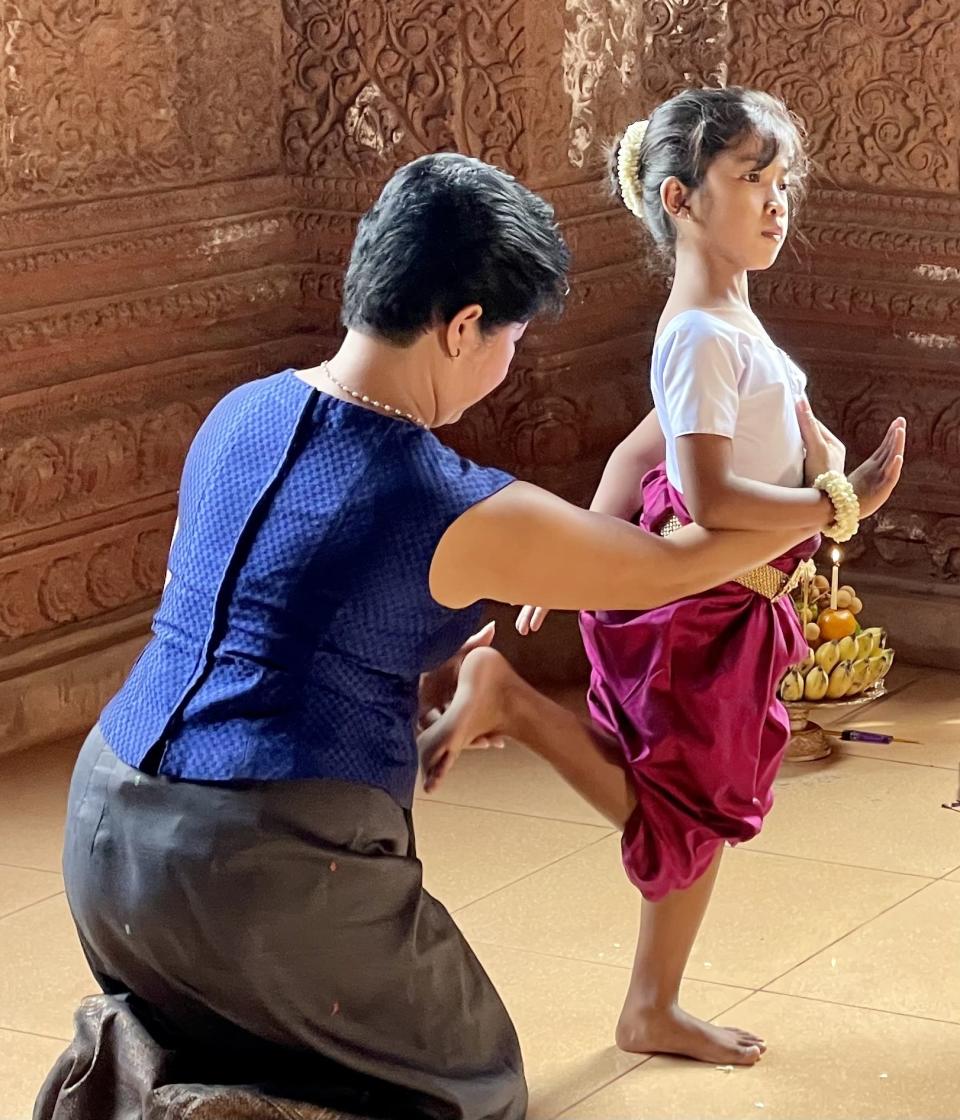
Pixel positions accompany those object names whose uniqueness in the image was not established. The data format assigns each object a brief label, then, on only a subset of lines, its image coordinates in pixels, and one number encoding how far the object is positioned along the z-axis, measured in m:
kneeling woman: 2.76
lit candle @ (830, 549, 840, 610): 5.08
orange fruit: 5.12
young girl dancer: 3.20
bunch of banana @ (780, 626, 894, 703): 4.96
